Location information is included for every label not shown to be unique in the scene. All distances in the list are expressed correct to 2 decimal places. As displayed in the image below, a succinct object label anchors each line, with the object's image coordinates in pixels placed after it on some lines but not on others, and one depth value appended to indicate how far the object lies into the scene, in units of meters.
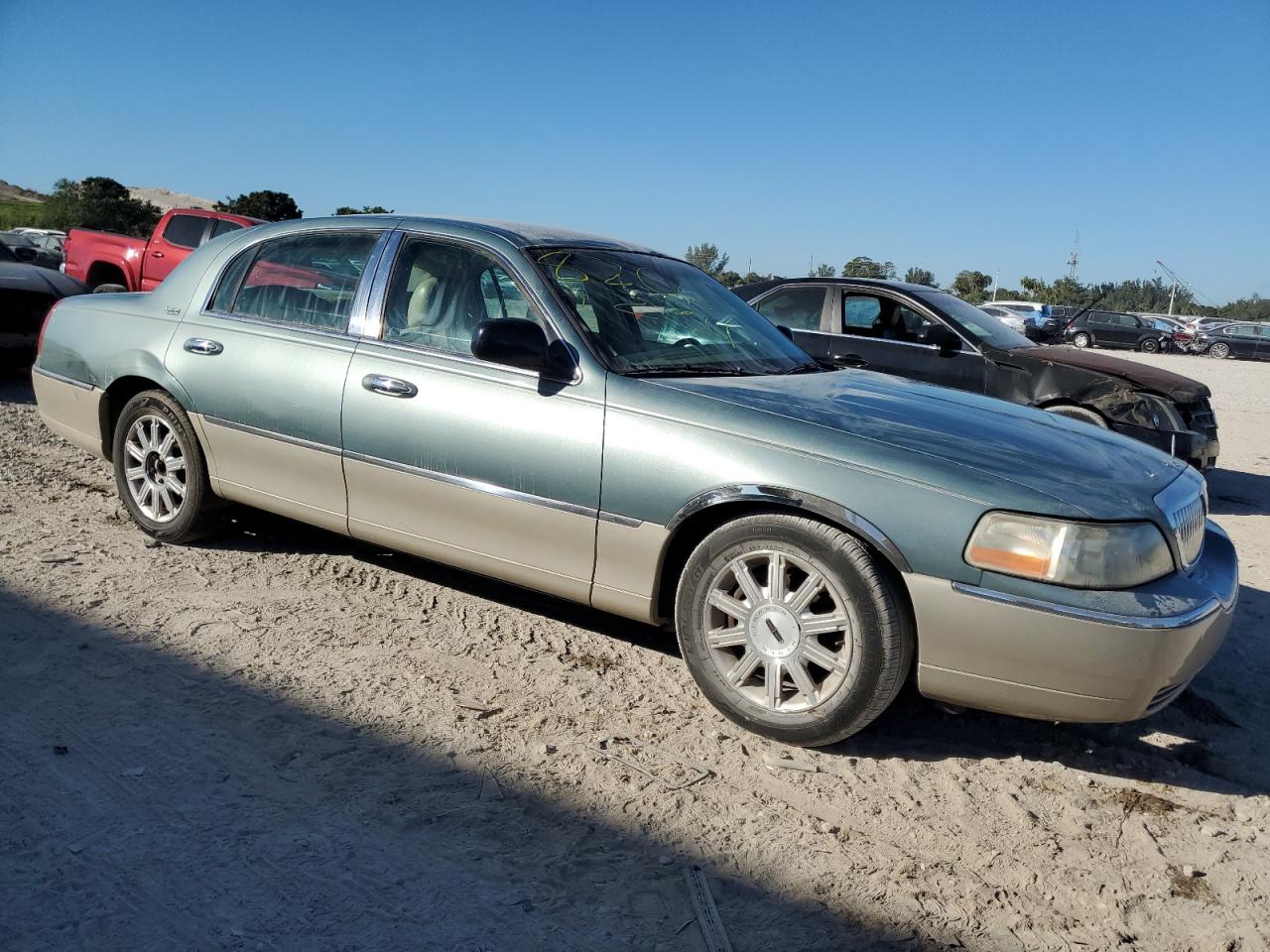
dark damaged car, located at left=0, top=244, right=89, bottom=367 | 8.45
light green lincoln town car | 2.87
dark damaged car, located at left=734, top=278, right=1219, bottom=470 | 7.62
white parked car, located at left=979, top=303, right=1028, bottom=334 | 32.69
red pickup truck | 13.33
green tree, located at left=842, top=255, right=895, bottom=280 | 37.38
